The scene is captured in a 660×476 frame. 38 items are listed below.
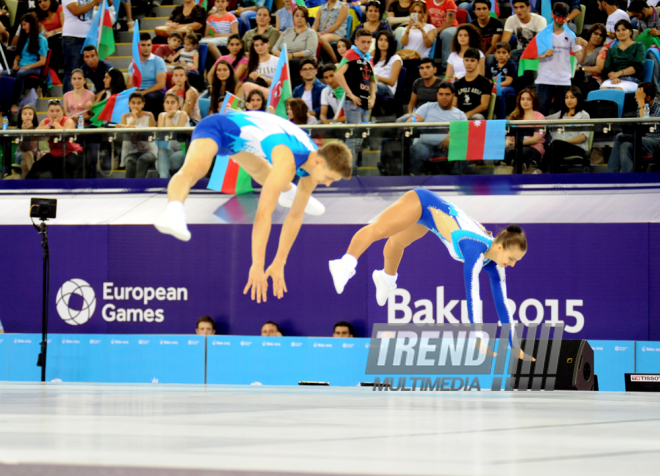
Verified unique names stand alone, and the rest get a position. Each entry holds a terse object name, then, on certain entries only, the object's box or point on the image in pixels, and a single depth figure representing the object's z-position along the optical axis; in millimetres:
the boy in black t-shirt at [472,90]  18859
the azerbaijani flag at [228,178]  18125
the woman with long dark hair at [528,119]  17812
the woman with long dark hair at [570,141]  17641
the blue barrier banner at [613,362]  15094
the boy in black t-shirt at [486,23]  20500
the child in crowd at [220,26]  22297
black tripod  16891
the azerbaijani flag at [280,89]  18187
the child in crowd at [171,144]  18891
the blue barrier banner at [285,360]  15875
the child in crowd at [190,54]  21875
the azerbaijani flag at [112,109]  20781
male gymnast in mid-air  12602
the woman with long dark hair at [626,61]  18641
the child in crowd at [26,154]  19781
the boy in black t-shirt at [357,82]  18937
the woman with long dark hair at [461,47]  19531
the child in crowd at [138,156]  19156
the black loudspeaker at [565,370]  11953
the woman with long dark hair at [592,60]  19406
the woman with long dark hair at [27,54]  23250
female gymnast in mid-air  13062
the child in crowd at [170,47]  22562
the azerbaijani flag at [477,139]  17672
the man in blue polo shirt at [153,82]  20922
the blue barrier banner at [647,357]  14852
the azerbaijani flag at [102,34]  23172
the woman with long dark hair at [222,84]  19891
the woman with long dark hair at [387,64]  20062
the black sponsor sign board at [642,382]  12820
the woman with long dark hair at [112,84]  21547
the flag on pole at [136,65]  20750
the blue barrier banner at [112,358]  16641
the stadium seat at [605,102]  18203
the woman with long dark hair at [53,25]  24422
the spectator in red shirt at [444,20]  20891
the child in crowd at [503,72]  19250
